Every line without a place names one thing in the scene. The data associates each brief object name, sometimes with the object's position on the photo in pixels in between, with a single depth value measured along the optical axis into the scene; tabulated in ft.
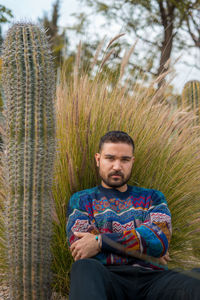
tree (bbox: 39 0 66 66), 61.60
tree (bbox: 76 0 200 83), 31.30
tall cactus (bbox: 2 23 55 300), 6.88
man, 5.93
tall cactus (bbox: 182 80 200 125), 16.57
